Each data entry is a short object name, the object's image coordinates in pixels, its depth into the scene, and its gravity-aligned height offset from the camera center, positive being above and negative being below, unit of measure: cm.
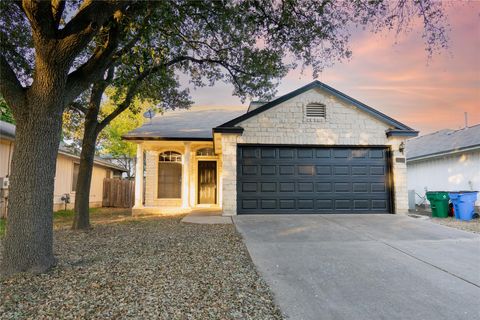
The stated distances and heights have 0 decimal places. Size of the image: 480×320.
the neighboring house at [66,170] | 1064 +86
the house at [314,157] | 975 +99
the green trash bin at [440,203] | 1057 -62
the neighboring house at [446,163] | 1157 +106
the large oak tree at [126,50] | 412 +318
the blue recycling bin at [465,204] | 1006 -60
